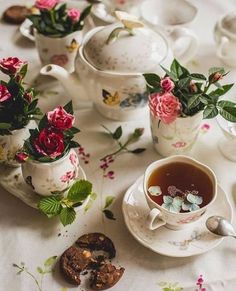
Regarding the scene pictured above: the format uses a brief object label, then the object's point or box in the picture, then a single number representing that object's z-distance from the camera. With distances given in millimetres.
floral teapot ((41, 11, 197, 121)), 936
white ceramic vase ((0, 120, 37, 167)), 862
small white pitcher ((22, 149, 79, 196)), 807
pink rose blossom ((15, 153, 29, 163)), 783
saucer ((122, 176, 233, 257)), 783
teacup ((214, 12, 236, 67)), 1100
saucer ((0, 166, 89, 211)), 858
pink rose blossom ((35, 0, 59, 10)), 1043
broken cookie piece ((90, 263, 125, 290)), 746
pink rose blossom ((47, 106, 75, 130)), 783
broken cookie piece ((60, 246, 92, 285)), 754
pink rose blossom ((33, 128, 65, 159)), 779
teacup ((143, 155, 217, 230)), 767
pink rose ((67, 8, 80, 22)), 1065
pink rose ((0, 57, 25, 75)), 844
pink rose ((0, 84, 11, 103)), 823
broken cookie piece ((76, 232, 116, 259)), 794
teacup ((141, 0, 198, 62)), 1204
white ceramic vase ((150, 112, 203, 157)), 888
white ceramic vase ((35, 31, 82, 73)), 1068
